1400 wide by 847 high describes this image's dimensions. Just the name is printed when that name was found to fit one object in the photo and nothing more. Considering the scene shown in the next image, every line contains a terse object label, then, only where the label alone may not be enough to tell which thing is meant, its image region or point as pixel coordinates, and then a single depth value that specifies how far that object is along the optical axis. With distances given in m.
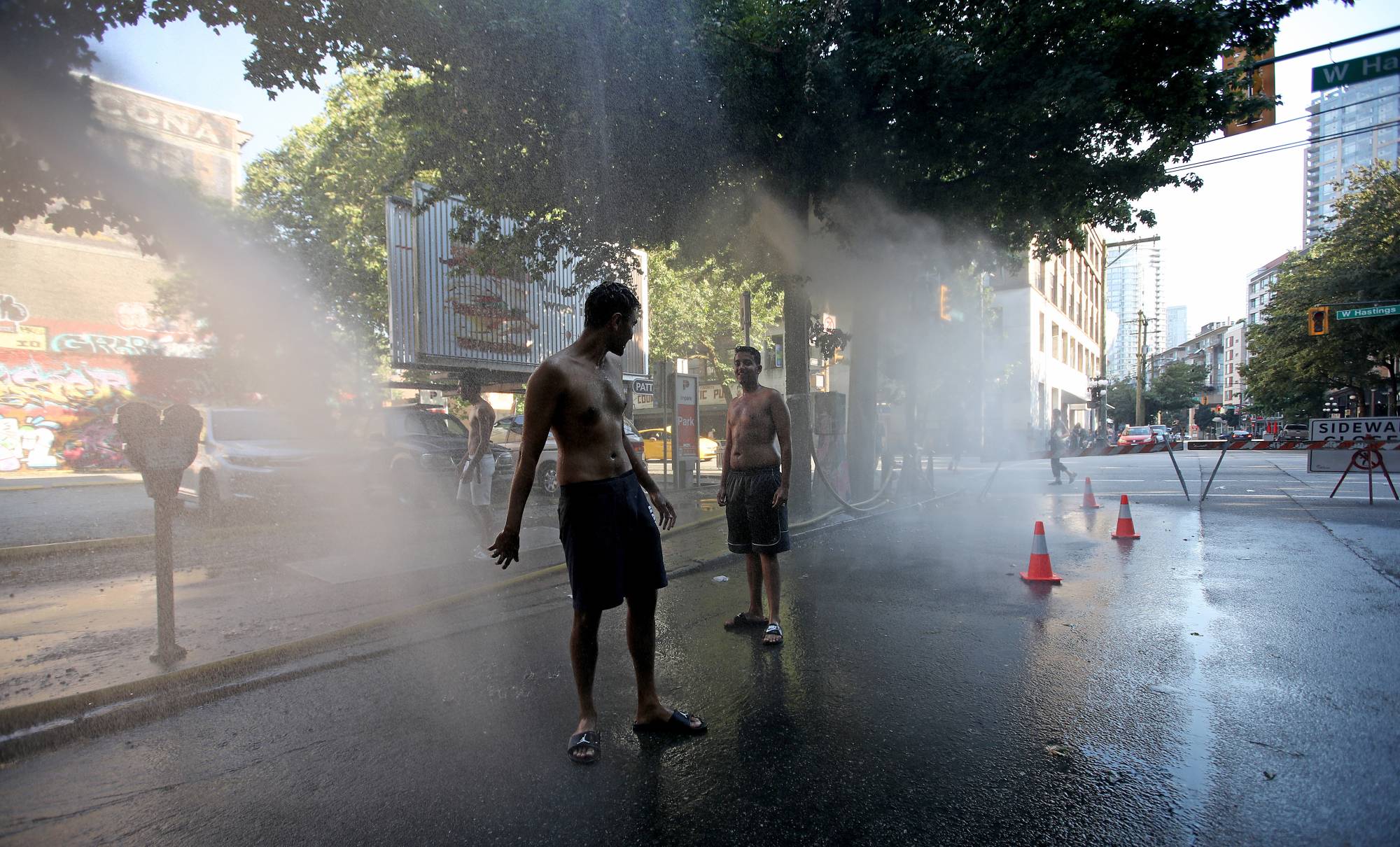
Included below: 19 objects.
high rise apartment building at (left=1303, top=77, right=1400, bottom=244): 88.21
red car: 30.88
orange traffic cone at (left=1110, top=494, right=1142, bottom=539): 7.24
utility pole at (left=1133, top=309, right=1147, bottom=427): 47.62
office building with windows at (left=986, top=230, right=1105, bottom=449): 27.72
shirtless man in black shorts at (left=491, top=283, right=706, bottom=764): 2.66
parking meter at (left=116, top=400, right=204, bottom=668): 3.60
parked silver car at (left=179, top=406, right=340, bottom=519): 8.18
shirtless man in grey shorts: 4.17
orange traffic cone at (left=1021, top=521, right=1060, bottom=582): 5.27
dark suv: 9.24
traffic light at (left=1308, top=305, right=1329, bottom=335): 18.95
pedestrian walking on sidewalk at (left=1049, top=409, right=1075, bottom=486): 13.34
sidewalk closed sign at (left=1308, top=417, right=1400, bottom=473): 10.56
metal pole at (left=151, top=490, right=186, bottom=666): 3.69
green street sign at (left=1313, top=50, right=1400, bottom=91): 7.03
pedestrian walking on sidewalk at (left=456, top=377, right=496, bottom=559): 6.39
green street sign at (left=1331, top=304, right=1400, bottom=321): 18.16
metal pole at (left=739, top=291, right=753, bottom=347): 10.20
